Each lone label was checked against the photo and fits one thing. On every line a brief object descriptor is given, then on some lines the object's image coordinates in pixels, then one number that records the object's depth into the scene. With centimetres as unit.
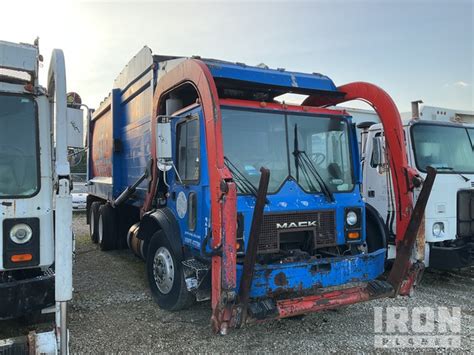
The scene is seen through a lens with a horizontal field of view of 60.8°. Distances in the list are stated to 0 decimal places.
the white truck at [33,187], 292
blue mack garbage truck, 340
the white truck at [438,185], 554
